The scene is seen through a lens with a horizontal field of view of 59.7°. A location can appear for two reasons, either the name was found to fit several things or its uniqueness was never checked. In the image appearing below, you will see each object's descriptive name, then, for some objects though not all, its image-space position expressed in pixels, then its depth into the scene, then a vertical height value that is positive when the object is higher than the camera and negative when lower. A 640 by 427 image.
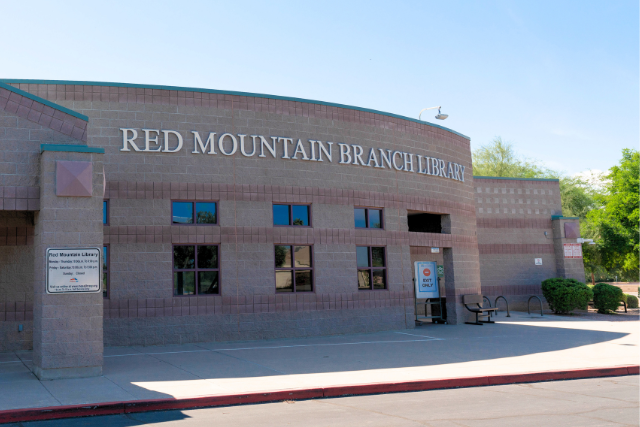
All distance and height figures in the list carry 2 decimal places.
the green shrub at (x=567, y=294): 24.89 -1.10
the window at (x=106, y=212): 15.17 +2.04
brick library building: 10.93 +1.72
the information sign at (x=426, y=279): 21.16 -0.18
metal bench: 20.64 -1.18
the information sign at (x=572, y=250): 27.64 +0.94
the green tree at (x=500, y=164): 49.53 +9.60
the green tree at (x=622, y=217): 38.12 +3.49
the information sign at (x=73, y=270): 10.68 +0.35
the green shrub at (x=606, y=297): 26.41 -1.36
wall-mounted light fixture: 22.52 +6.37
